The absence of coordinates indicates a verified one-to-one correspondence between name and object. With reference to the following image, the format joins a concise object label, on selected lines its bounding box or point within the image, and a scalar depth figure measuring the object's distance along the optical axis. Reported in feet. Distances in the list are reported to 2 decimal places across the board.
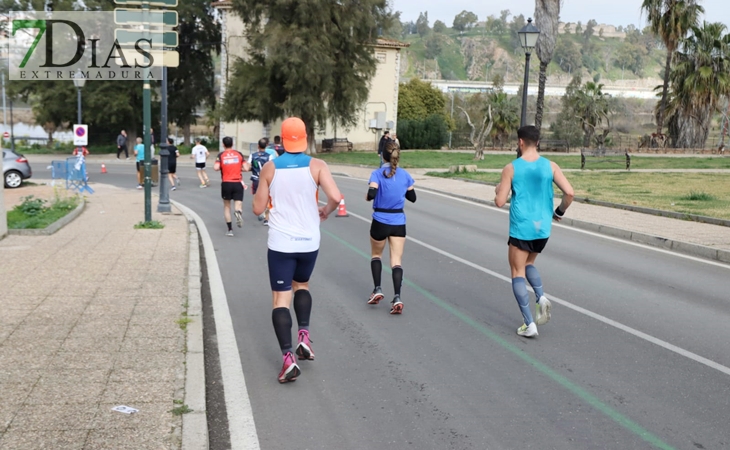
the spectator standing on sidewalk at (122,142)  146.20
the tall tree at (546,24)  116.06
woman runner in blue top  26.68
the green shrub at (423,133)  198.88
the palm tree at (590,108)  209.87
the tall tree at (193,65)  183.62
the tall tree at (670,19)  163.22
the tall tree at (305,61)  137.69
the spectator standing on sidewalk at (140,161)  82.49
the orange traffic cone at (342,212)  56.12
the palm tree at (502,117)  191.49
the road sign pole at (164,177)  57.41
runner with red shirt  47.01
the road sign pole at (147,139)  48.31
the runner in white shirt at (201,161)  83.56
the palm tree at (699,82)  166.81
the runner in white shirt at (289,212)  18.74
